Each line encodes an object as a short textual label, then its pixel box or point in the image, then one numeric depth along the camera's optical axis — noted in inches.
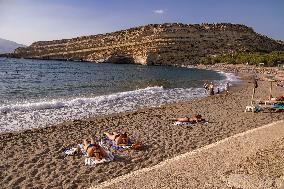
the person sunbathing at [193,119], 652.1
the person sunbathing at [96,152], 433.7
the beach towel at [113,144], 485.3
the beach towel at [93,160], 421.7
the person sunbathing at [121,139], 496.1
